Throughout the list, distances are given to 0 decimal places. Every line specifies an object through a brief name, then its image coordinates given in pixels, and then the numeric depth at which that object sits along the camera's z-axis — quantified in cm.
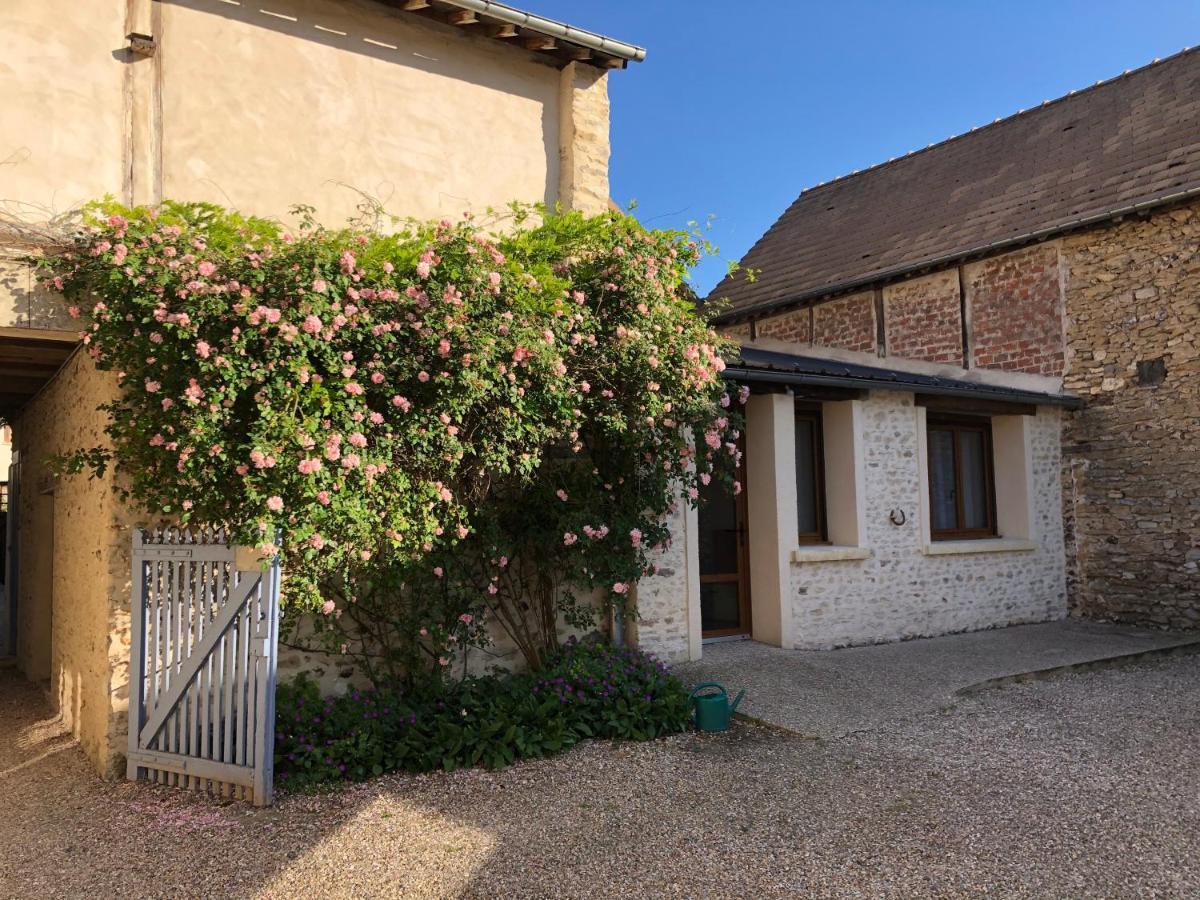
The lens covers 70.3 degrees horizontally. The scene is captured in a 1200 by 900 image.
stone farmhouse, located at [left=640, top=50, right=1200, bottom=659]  795
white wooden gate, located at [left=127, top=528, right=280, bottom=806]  450
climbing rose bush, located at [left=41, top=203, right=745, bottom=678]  451
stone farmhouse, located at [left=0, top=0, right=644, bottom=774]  505
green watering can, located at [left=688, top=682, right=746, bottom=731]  558
